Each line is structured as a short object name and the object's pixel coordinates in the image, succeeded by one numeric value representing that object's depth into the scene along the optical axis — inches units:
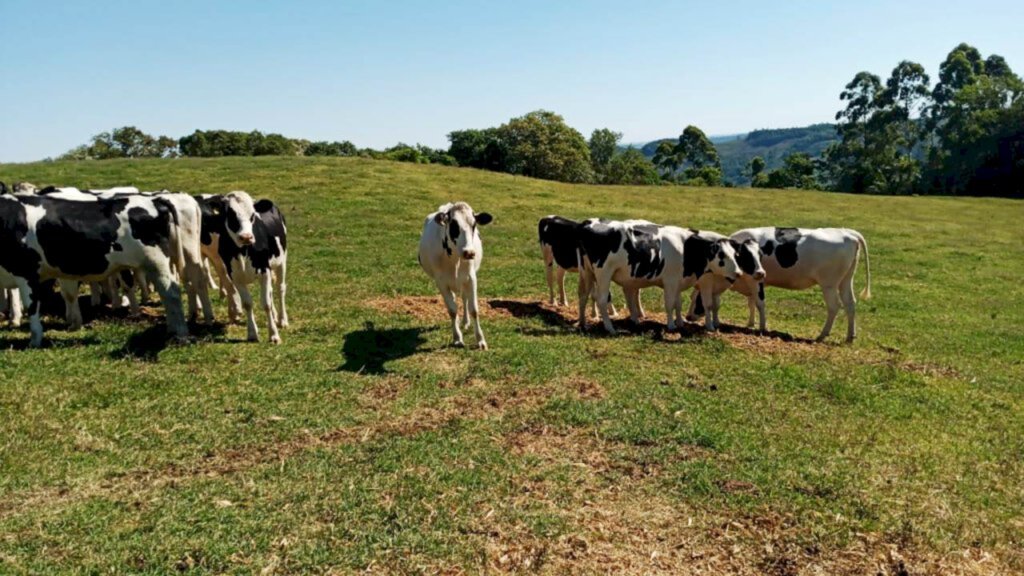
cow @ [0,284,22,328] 429.4
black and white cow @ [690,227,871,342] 503.8
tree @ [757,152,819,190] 3601.1
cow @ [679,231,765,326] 494.6
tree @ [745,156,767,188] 3968.5
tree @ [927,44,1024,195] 2438.5
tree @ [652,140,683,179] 4259.4
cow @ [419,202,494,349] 409.4
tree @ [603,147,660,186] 3595.5
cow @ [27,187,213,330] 424.2
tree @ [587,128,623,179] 3949.3
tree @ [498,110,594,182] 2726.4
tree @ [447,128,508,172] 2998.8
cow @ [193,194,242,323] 450.8
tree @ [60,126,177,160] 2588.6
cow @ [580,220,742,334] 486.9
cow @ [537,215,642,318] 535.5
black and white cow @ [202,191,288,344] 405.4
